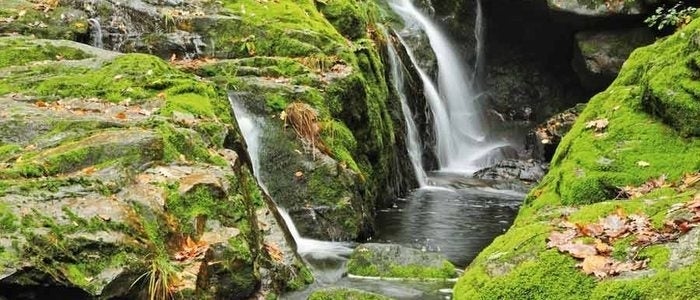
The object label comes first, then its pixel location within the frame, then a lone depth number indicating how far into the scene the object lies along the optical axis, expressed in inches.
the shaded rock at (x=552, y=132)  741.3
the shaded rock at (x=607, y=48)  775.7
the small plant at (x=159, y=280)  180.9
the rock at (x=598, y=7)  733.3
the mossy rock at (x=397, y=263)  280.1
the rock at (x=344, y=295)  230.4
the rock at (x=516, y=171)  668.1
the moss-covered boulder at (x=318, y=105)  370.3
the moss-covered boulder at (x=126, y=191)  170.9
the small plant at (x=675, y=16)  318.3
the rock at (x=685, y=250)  146.1
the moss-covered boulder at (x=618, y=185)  155.4
